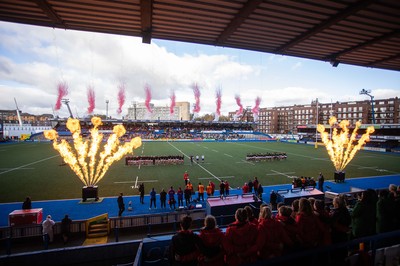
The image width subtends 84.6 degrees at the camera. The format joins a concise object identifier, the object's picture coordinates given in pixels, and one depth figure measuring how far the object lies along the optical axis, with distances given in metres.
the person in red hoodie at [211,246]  3.70
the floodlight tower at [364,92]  60.19
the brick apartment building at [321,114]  76.44
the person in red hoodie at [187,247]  3.71
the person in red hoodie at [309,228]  4.05
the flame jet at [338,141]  21.68
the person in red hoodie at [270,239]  3.75
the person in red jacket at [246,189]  14.93
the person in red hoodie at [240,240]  3.64
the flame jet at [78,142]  15.59
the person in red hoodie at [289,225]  4.05
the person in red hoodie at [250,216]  4.25
